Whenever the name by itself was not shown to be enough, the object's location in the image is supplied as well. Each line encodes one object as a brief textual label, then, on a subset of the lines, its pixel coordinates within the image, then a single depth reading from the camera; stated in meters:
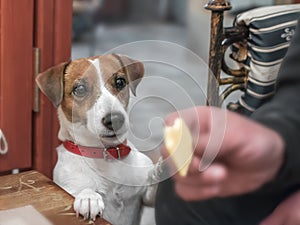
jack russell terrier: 0.82
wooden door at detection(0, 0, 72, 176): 1.00
